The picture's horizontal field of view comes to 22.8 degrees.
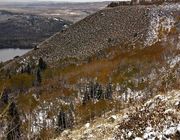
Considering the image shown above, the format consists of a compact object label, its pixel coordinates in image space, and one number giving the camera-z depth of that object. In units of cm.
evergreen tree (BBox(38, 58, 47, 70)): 14775
